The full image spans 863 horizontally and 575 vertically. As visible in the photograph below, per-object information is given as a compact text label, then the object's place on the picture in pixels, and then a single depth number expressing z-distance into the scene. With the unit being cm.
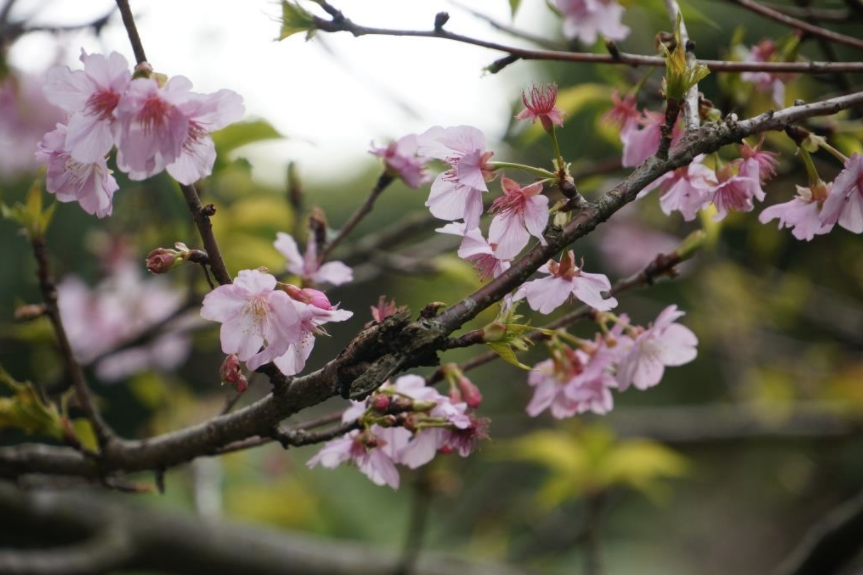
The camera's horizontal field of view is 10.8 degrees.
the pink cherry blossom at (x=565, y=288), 155
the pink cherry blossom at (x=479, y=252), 155
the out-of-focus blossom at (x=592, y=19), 172
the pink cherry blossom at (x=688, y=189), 159
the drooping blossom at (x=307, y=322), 154
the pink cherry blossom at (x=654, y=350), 161
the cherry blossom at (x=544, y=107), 156
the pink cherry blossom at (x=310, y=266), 165
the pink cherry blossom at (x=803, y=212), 158
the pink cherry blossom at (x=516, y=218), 154
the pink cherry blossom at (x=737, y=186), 158
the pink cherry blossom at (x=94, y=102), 153
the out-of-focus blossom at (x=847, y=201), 156
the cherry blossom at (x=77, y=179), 156
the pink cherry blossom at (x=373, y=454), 159
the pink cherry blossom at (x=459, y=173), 155
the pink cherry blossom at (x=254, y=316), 153
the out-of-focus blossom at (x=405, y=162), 167
